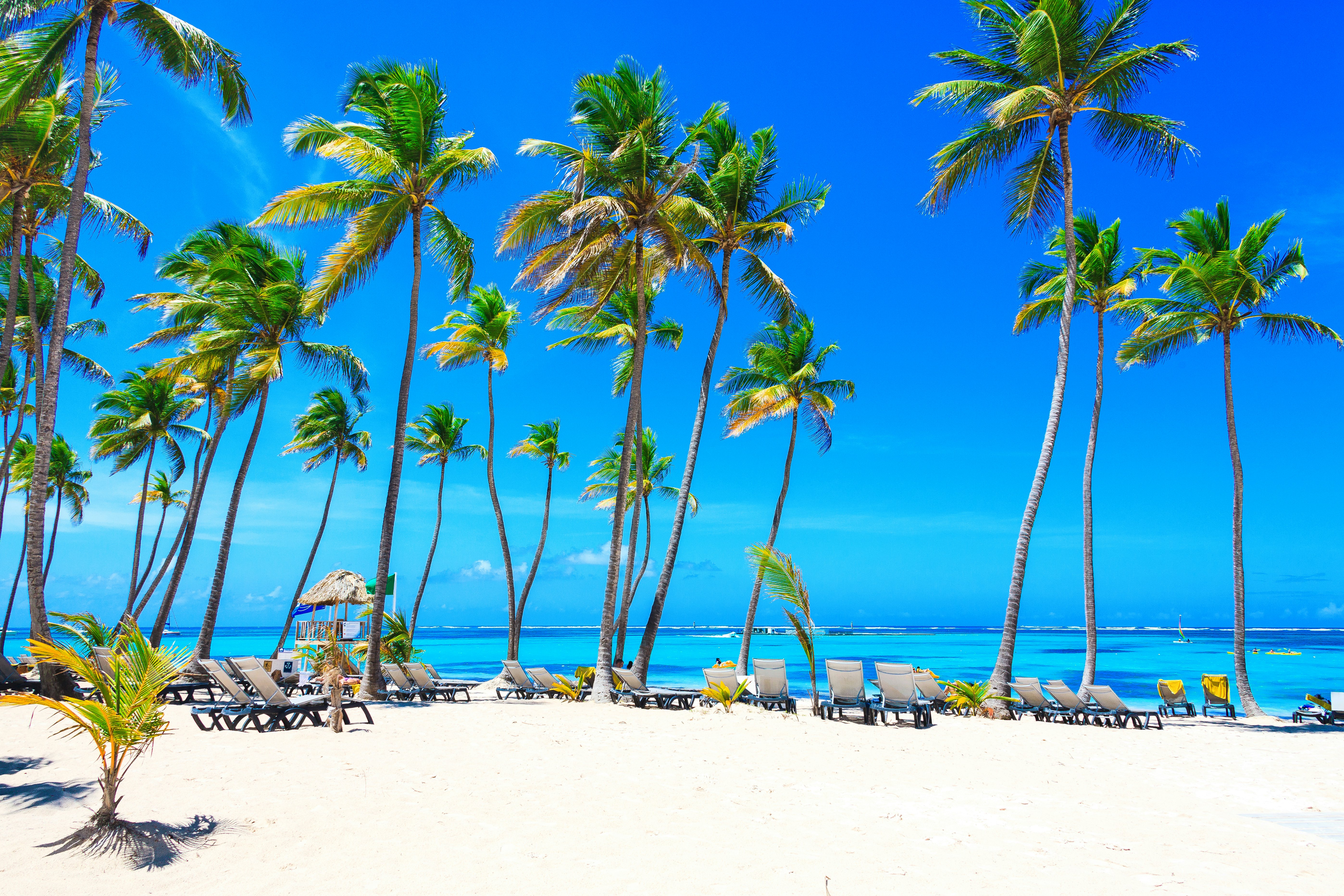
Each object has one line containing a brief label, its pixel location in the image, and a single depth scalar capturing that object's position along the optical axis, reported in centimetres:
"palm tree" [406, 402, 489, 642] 2677
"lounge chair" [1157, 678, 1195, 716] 1538
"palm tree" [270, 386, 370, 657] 2628
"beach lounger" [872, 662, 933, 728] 1125
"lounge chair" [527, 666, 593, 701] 1498
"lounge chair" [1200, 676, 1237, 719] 1515
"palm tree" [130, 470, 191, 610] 3075
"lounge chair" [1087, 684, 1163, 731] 1306
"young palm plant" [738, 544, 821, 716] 1223
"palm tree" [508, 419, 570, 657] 2612
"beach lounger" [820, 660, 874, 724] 1170
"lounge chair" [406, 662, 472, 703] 1409
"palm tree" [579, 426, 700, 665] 2630
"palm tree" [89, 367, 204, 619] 2364
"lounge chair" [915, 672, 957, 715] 1329
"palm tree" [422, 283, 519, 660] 2128
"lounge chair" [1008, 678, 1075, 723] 1309
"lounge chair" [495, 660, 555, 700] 1506
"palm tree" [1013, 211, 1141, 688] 1655
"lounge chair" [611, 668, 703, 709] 1348
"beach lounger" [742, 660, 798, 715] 1259
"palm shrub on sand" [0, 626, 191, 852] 462
